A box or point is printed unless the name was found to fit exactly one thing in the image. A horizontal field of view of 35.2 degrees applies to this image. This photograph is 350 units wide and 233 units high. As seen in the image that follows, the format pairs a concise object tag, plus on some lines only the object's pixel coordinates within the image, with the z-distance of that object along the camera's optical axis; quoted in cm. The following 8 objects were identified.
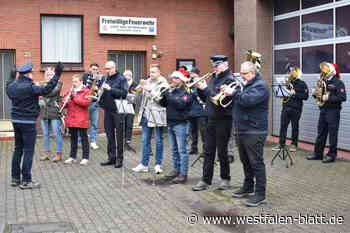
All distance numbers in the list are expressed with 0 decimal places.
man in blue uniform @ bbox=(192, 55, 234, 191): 853
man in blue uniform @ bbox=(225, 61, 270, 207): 783
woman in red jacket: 1138
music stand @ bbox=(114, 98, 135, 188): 1056
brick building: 1468
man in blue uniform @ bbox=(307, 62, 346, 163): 1149
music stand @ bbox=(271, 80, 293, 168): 1223
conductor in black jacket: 900
